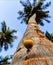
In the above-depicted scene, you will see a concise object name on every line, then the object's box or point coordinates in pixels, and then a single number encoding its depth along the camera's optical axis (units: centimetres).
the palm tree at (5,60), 1652
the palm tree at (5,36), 1764
